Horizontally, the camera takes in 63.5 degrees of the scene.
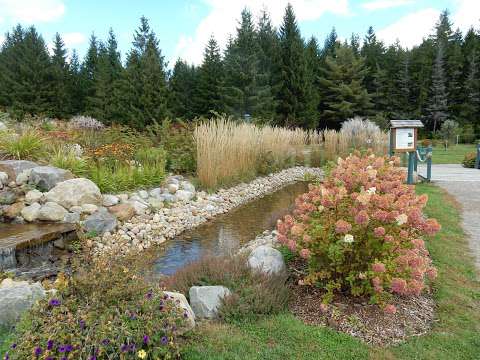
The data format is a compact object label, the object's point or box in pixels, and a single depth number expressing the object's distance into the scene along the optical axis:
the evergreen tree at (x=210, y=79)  24.17
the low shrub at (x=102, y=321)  1.85
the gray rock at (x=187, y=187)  7.17
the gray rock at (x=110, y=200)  5.76
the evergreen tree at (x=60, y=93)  25.81
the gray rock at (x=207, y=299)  2.57
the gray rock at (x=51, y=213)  5.04
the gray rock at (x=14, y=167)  5.77
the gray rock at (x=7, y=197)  5.34
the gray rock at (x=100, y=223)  5.08
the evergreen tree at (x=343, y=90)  26.70
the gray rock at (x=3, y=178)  5.65
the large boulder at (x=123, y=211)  5.57
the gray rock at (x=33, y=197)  5.37
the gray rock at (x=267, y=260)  3.02
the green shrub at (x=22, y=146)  6.61
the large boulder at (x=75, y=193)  5.33
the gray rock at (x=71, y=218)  5.06
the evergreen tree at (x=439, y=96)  28.05
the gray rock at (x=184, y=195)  6.75
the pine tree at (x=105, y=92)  23.70
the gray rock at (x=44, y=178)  5.63
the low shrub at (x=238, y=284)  2.55
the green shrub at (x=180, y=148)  8.26
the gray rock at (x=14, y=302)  2.37
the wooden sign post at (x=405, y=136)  7.21
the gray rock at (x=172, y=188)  6.87
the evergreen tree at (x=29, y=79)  25.03
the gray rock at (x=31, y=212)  5.09
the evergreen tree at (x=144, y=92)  21.73
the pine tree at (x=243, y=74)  22.25
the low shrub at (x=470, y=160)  11.11
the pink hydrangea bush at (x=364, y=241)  2.45
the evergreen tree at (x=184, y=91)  25.31
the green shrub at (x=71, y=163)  6.30
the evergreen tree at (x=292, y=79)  23.36
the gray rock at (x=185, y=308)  2.27
